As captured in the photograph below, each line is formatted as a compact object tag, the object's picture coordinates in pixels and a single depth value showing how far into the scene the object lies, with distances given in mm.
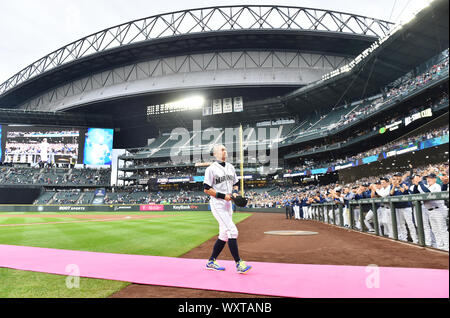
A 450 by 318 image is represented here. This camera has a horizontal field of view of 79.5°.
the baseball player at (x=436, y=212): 5609
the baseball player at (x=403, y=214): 7049
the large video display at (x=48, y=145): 53938
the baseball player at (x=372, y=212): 8773
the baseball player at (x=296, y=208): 21109
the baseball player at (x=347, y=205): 11552
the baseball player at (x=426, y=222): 6276
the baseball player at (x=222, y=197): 4449
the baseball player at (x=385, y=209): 8266
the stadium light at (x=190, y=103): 51781
